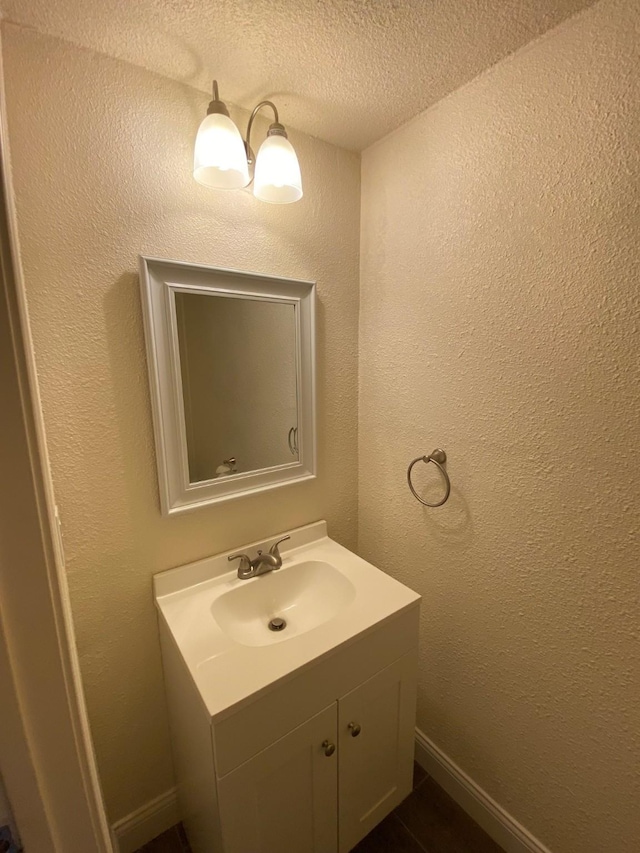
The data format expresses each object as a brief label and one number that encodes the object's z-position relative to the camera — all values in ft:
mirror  3.32
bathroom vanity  2.63
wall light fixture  2.96
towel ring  3.80
